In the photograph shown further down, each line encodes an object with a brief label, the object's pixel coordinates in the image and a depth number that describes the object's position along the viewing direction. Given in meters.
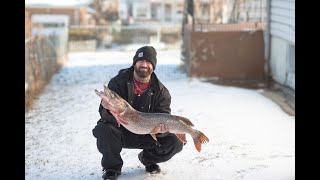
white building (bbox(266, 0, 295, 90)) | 10.28
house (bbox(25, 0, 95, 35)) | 31.97
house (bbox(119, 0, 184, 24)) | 37.91
